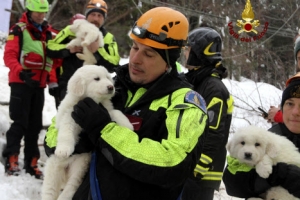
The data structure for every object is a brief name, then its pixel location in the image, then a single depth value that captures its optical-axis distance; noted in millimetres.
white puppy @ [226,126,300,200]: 2908
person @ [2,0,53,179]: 6004
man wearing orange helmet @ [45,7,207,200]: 2139
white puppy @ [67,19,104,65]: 5922
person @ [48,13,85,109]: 6676
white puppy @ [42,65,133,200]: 2713
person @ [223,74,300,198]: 2805
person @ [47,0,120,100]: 6035
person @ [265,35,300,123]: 3744
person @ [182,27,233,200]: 3711
